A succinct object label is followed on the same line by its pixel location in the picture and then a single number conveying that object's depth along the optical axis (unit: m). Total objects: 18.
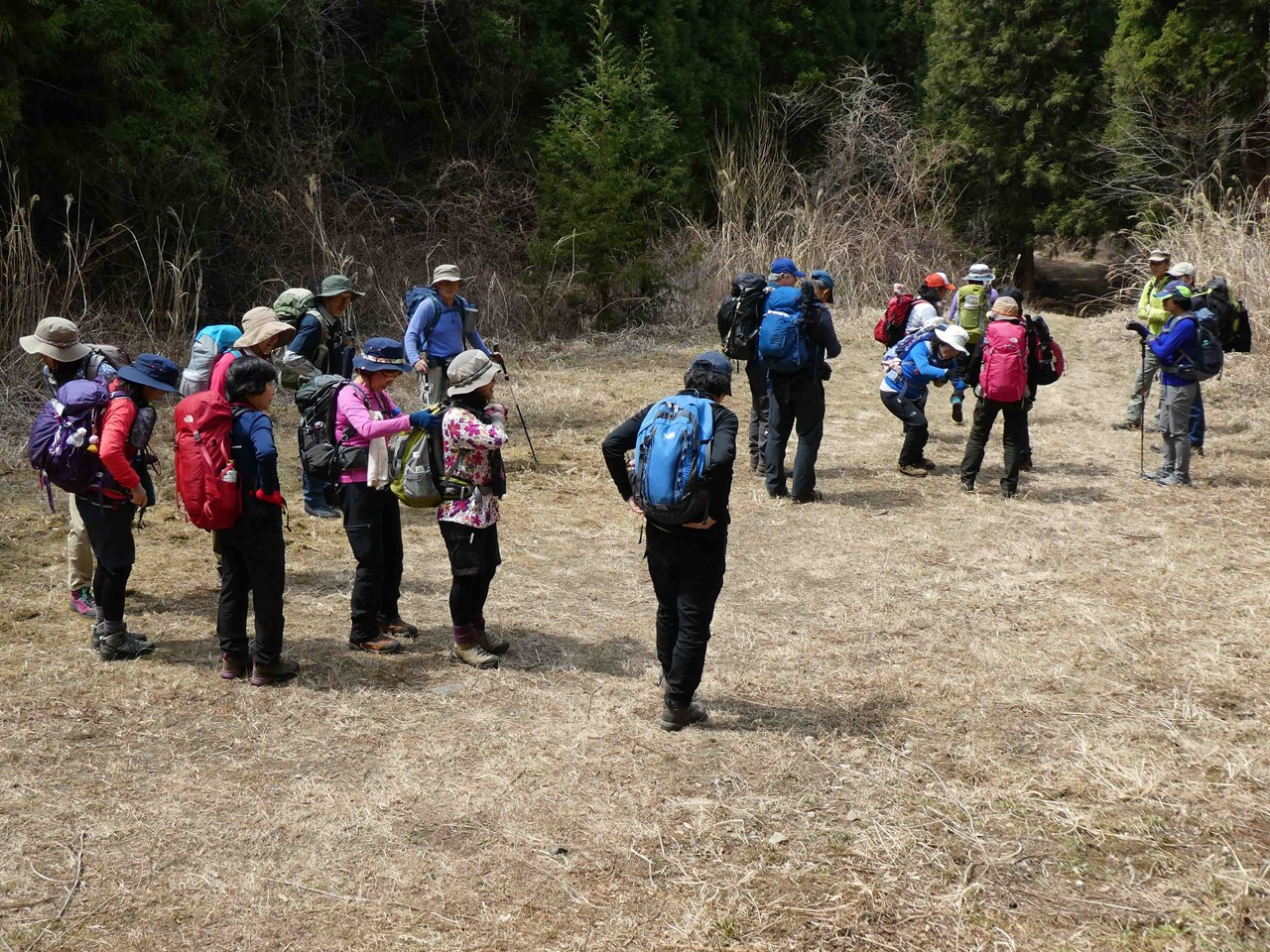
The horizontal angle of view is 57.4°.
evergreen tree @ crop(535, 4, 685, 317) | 15.98
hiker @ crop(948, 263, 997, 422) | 10.24
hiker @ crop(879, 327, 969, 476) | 9.14
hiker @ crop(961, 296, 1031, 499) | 8.23
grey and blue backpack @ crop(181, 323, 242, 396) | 6.60
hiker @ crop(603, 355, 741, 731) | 4.63
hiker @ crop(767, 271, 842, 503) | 8.24
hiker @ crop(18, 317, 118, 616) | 5.60
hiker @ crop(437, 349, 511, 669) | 5.20
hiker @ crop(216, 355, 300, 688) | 4.98
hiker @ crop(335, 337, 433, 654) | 5.34
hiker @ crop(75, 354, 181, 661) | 5.24
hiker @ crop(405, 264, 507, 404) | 8.30
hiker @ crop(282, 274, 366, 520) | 7.41
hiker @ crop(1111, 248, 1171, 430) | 10.27
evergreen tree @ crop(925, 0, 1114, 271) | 22.62
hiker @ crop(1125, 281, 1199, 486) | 8.54
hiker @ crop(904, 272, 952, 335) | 9.45
